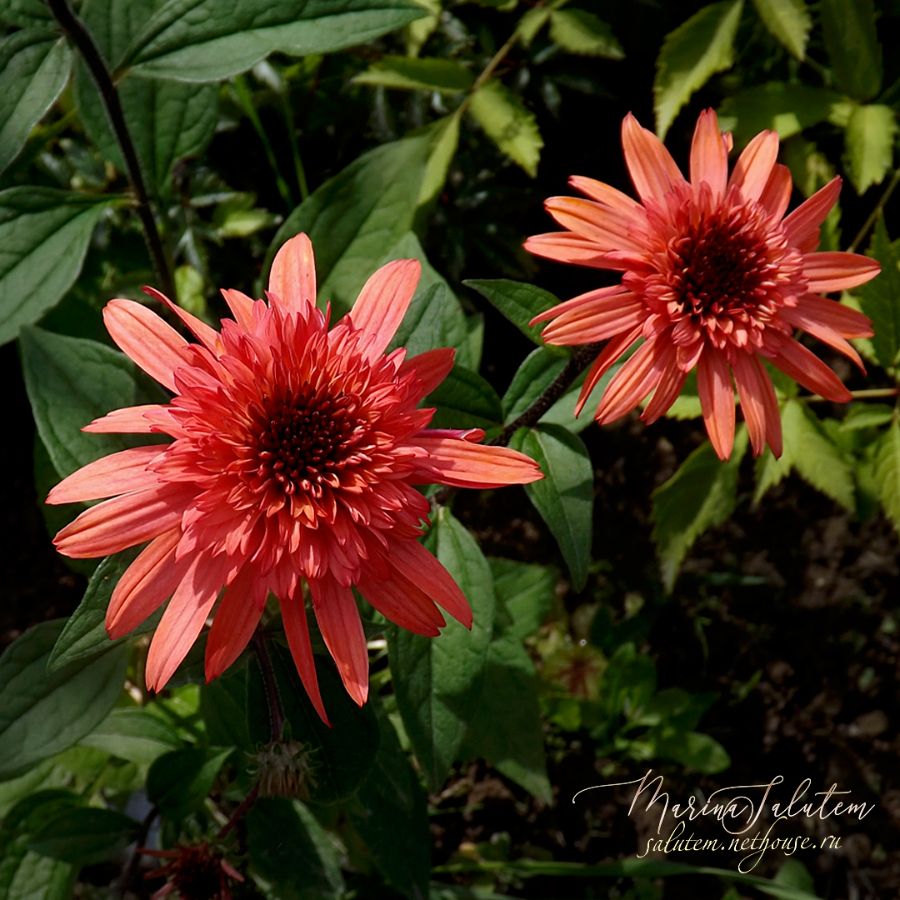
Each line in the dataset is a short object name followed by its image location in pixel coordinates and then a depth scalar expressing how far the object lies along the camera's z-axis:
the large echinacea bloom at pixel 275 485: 0.49
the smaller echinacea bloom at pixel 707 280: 0.52
